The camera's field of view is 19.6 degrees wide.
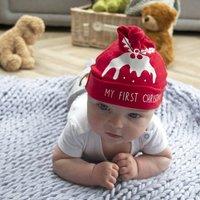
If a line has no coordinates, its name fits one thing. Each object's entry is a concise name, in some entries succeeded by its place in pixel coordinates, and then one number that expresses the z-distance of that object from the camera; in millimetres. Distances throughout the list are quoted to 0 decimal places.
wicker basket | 2423
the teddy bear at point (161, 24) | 2156
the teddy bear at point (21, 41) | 2033
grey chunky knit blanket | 1106
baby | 1004
